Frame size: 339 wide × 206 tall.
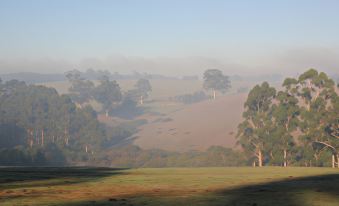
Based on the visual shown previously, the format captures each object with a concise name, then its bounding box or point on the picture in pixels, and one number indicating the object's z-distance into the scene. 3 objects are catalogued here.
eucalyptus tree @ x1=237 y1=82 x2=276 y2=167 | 107.44
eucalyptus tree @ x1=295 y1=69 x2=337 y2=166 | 97.69
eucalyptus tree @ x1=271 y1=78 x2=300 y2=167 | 101.62
